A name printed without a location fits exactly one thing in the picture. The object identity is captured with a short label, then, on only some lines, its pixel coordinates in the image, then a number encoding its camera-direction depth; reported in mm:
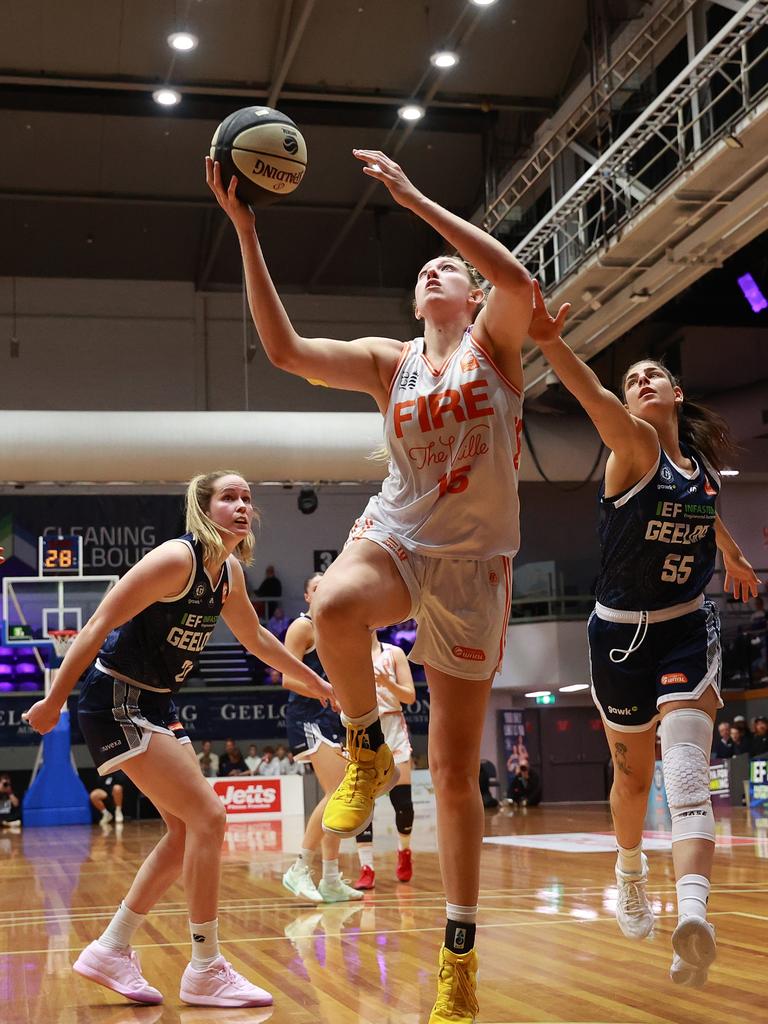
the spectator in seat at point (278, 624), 22016
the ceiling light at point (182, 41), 13938
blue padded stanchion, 19750
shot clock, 18891
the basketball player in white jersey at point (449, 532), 3195
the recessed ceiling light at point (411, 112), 15992
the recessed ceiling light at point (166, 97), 15414
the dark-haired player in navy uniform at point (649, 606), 3953
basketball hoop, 18516
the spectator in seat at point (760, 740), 16973
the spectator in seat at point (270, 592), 22828
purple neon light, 18125
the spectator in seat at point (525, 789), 20953
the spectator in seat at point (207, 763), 20141
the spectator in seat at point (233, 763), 20078
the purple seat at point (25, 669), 21375
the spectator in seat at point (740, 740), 17680
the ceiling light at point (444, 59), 14508
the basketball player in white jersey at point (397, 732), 8100
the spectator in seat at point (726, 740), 18016
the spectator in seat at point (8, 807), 20016
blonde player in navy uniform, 4164
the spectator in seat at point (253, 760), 20823
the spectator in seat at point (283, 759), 20078
